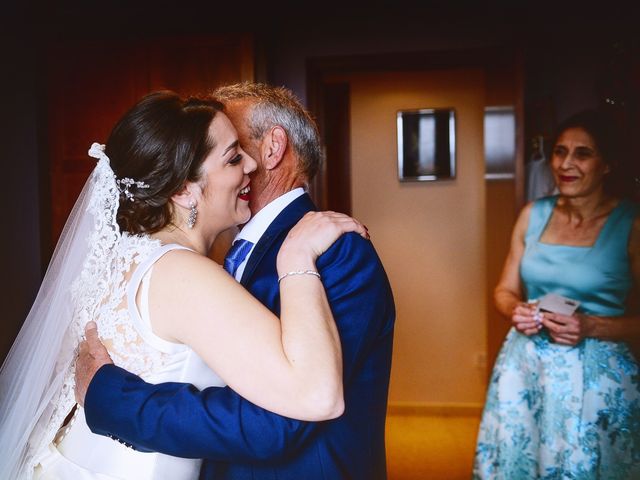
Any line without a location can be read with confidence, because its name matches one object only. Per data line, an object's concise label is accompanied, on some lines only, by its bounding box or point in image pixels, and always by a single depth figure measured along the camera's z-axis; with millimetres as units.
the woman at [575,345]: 2293
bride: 1121
